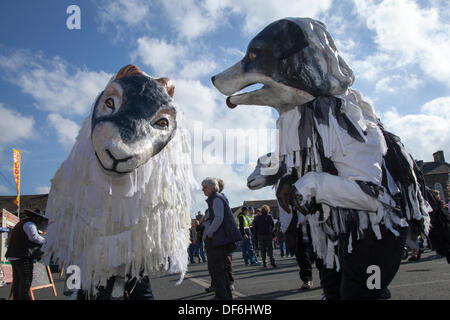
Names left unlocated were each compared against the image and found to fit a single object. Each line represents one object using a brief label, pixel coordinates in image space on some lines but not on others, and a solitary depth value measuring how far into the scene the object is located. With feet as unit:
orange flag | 58.51
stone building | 118.52
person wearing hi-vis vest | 29.92
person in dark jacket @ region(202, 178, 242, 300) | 13.35
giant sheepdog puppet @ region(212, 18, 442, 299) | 5.52
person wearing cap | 16.97
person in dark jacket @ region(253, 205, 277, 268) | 27.99
